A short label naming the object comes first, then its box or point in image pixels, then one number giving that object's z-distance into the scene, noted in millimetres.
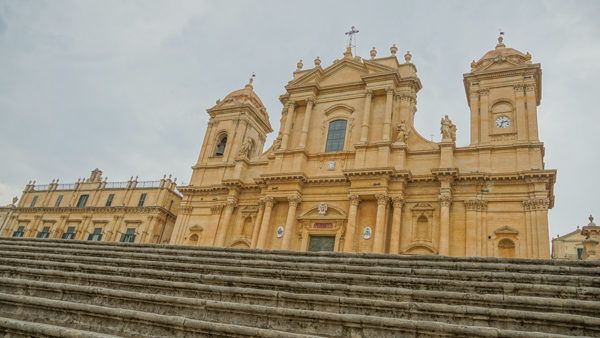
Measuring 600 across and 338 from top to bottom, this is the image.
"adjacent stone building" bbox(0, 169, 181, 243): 37062
